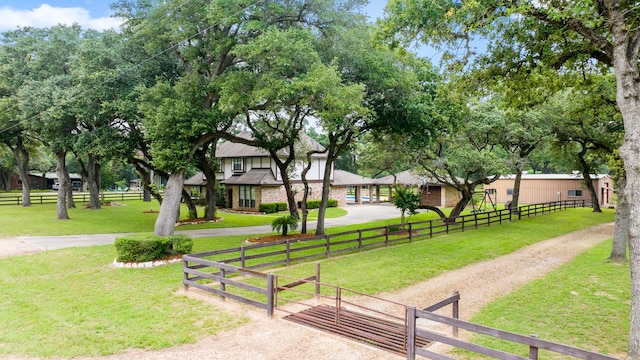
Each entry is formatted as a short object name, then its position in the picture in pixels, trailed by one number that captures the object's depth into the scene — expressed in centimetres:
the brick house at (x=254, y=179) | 3347
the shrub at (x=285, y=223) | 1852
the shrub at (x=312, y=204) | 3541
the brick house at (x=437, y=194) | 3919
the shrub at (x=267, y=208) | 3225
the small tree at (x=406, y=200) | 2141
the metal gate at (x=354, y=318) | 678
